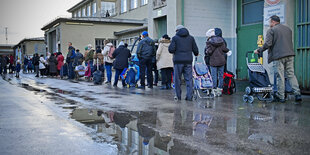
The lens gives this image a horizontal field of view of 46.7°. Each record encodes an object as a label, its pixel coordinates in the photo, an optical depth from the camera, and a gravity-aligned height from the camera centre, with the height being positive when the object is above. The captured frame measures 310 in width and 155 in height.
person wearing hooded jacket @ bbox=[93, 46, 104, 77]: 18.20 +0.42
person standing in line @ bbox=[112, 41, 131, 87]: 14.67 +0.34
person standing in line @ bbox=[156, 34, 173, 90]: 12.89 +0.35
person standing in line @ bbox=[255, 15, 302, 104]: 8.80 +0.34
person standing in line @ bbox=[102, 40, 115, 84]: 16.34 +0.38
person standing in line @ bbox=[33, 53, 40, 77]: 24.52 +0.30
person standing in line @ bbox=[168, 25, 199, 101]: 9.59 +0.27
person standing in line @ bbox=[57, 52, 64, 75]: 24.52 +0.37
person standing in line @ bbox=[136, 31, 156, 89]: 13.38 +0.47
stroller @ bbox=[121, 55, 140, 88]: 14.35 -0.27
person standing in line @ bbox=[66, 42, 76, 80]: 21.14 +0.44
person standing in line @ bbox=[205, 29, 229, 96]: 10.53 +0.30
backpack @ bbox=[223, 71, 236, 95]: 11.09 -0.53
